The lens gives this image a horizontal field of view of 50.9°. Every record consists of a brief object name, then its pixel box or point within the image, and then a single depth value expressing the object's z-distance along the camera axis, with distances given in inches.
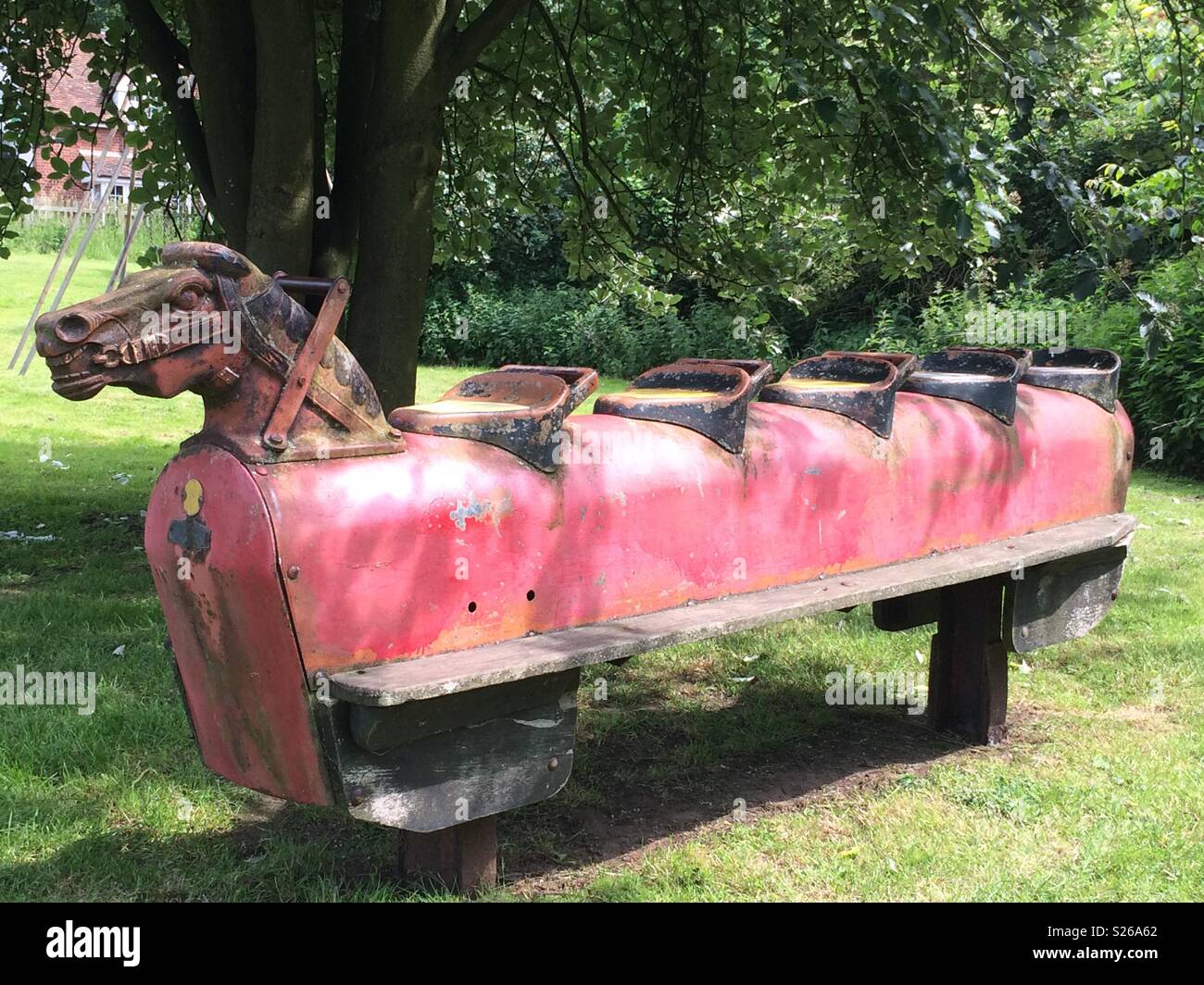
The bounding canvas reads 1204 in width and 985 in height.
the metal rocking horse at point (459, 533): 116.2
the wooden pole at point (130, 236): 482.0
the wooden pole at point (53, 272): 600.7
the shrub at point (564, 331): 689.0
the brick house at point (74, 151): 1197.6
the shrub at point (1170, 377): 456.4
